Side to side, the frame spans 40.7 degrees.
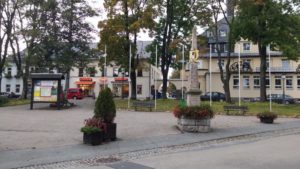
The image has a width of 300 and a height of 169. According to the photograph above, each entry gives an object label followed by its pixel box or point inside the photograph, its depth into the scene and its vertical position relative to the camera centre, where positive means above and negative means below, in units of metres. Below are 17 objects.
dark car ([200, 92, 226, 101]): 57.89 +0.47
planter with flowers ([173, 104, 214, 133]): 17.70 -0.83
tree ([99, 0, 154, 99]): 40.22 +7.39
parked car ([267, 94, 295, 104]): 55.75 +0.10
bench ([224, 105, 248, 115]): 27.27 -0.58
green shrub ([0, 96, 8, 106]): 35.84 -0.16
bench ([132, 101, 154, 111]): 29.69 -0.38
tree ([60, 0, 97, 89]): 37.72 +6.25
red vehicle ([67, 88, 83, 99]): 61.44 +0.70
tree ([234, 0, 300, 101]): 38.50 +7.26
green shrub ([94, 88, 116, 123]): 14.59 -0.30
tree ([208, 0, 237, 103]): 41.41 +8.61
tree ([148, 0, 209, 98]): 42.50 +8.23
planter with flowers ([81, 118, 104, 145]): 13.52 -1.13
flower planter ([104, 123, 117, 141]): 14.26 -1.17
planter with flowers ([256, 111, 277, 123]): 22.33 -0.96
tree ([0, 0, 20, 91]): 40.62 +8.14
